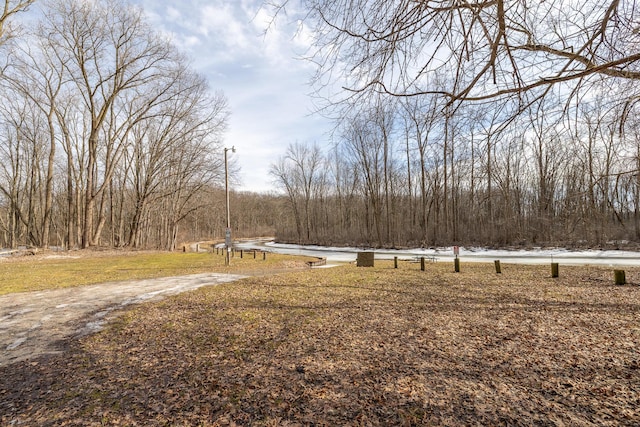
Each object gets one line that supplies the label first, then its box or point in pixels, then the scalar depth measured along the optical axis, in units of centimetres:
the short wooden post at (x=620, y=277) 872
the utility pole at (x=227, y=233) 1523
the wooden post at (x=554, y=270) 1039
